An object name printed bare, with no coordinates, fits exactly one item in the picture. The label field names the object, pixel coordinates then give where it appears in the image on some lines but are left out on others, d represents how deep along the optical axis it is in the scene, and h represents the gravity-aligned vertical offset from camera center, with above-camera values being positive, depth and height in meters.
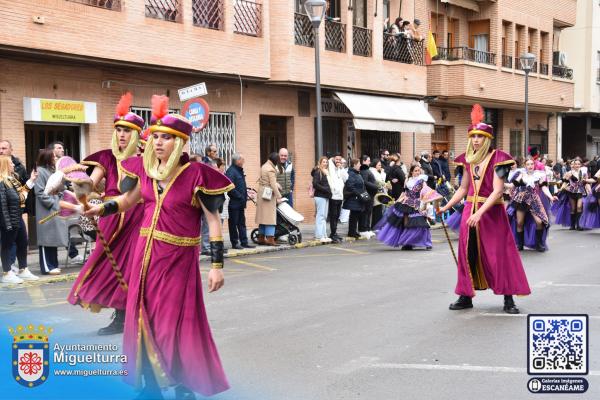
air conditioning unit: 37.12 +3.63
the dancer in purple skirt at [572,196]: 20.50 -1.39
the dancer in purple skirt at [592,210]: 19.96 -1.68
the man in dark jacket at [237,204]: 15.87 -1.12
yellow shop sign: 15.48 +0.69
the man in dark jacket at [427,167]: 21.00 -0.63
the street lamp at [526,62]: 28.28 +2.64
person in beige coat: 16.50 -1.00
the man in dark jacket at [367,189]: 18.73 -1.02
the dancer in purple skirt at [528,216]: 15.41 -1.39
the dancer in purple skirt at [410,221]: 15.78 -1.47
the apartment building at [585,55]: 40.03 +4.05
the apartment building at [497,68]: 28.86 +2.69
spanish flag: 28.00 +3.09
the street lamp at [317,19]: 18.22 +2.69
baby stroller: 16.97 -1.62
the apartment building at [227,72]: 15.24 +1.64
